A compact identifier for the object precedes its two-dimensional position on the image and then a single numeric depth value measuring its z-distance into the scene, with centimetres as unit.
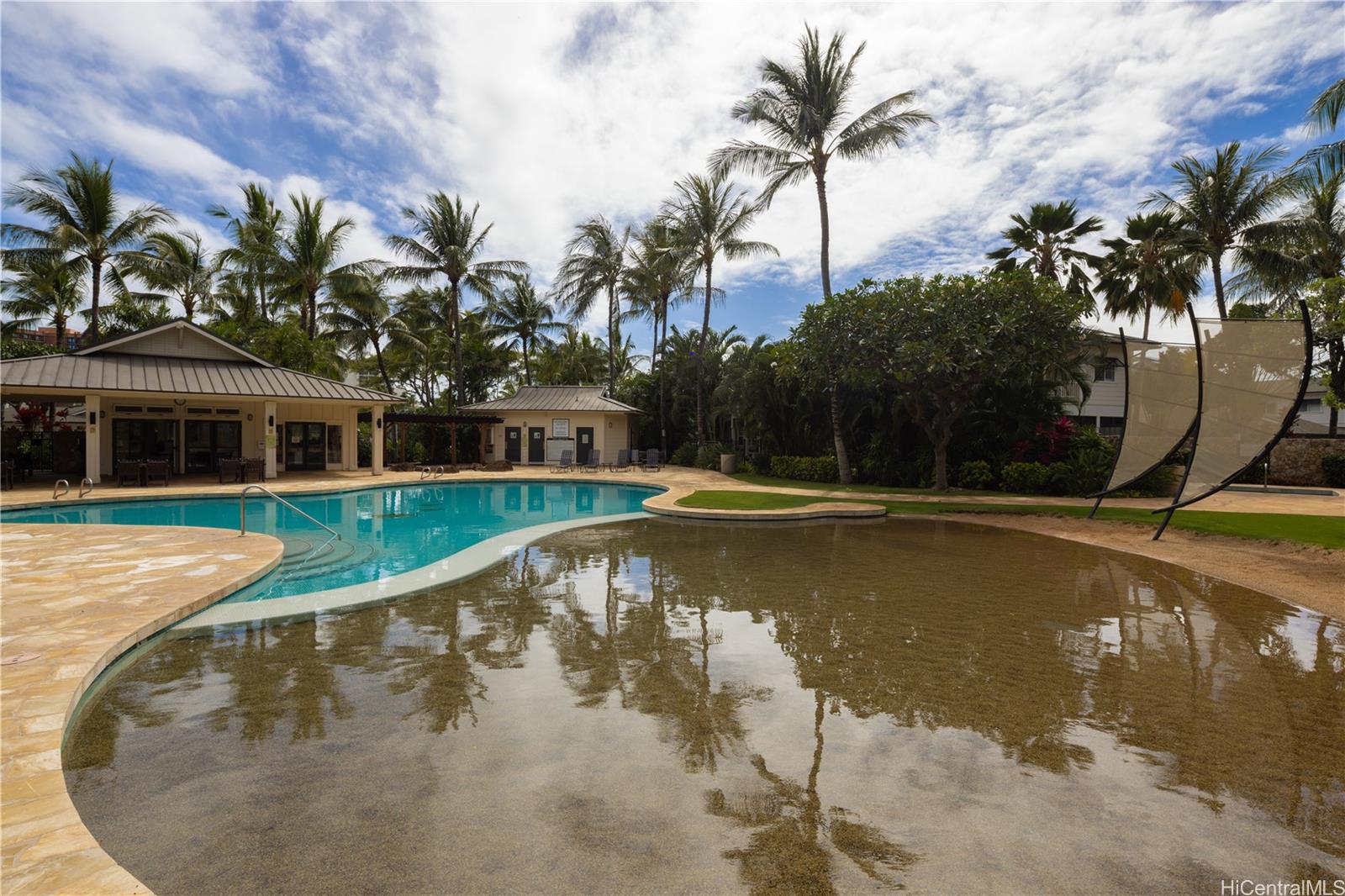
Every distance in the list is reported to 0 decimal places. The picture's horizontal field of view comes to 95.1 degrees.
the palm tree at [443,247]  2692
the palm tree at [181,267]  2400
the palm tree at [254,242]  2450
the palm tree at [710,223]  2455
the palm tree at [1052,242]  1931
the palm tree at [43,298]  2588
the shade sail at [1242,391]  899
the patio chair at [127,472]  1647
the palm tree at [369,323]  2784
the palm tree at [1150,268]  1955
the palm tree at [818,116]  1822
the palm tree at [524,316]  3428
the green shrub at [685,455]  2792
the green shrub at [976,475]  1814
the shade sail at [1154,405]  1147
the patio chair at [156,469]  1648
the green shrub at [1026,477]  1708
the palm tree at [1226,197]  1950
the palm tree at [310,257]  2481
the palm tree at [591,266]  2878
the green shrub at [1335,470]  1895
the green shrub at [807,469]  2125
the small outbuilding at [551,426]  2761
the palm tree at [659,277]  2633
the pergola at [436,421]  2380
